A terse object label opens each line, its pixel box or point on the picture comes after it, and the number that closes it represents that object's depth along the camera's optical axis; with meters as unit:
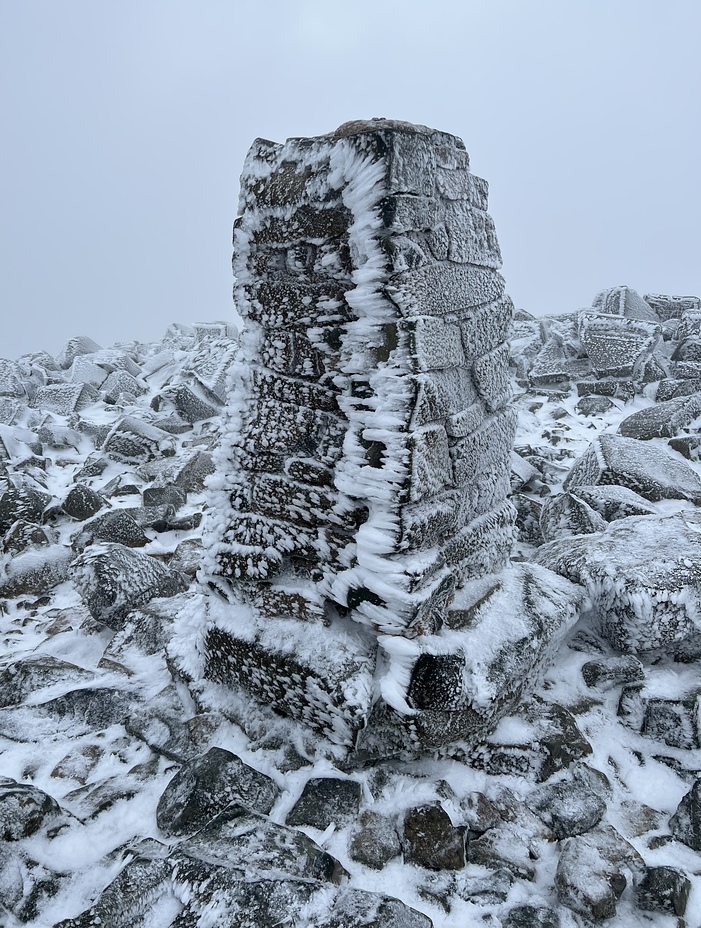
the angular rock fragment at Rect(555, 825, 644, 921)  1.58
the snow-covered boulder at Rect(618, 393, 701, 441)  4.95
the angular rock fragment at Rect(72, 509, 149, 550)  3.86
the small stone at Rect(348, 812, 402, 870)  1.78
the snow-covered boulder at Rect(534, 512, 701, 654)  2.39
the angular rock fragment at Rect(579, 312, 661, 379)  6.32
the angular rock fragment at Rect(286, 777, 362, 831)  1.88
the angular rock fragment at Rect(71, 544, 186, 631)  2.95
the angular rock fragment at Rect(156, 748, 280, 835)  1.85
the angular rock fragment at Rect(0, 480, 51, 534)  4.16
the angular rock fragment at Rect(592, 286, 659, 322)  8.21
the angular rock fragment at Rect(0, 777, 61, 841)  1.80
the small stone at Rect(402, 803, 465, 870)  1.76
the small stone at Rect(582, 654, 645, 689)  2.37
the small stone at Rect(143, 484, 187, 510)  4.39
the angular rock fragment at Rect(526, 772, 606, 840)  1.84
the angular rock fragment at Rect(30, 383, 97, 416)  7.03
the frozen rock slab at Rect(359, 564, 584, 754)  1.90
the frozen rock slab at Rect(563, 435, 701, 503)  3.92
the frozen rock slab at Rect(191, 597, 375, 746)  1.99
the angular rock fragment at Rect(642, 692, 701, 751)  2.11
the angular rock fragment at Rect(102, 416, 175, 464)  5.38
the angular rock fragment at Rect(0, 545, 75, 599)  3.45
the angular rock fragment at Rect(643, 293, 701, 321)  8.73
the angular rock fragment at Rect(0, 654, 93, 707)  2.51
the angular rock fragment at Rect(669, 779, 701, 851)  1.79
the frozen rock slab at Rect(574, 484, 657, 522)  3.51
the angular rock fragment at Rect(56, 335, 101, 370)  9.79
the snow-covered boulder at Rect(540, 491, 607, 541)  3.37
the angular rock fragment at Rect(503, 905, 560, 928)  1.58
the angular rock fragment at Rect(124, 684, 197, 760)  2.16
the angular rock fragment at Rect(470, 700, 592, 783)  2.04
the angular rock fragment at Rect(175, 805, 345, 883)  1.58
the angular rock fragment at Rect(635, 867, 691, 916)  1.57
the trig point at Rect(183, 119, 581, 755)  1.89
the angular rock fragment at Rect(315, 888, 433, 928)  1.47
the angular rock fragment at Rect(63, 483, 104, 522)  4.30
